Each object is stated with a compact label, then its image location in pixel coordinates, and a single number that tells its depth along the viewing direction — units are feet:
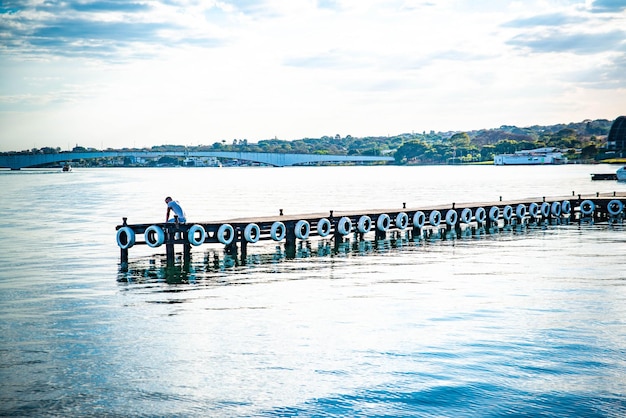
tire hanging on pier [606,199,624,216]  210.59
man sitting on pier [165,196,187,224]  123.75
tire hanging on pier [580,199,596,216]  211.20
